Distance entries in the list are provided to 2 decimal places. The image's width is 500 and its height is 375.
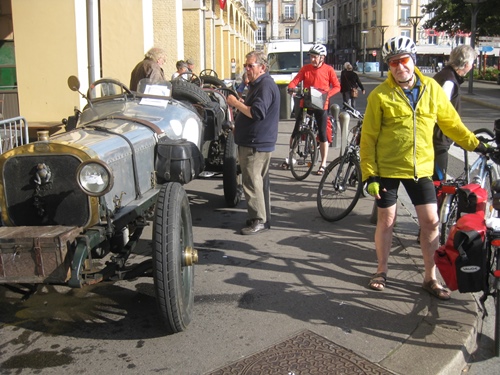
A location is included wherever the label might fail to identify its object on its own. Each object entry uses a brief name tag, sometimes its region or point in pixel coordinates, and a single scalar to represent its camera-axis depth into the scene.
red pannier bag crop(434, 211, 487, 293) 3.41
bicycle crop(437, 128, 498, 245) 5.02
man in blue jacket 5.57
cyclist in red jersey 9.07
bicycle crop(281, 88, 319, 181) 8.48
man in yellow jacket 4.05
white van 19.84
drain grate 3.26
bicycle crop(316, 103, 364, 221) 6.36
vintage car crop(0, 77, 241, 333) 3.20
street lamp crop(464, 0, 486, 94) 23.72
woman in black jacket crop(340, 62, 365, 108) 15.81
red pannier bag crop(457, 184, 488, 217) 4.01
